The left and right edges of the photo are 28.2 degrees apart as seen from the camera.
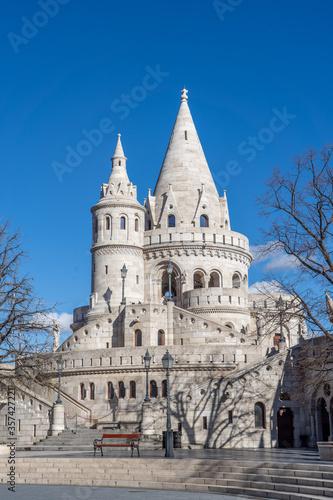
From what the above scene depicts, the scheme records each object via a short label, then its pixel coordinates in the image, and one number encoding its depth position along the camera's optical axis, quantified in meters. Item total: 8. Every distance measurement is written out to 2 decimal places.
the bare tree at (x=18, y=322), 21.00
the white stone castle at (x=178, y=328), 29.31
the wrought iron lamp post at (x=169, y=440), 19.57
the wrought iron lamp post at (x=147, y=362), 28.45
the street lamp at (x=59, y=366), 30.92
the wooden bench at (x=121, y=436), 21.75
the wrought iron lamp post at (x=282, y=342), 32.44
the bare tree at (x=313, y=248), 19.64
